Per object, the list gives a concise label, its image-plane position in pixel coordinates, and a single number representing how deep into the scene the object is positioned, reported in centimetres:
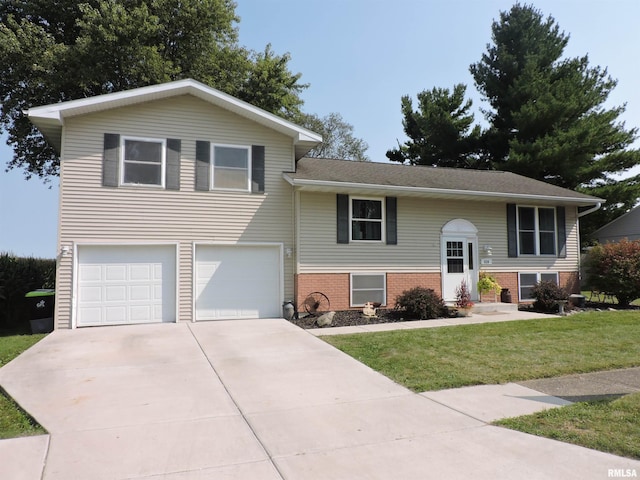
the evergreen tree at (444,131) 2545
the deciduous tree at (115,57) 1549
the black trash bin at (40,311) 963
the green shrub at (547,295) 1170
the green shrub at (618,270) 1263
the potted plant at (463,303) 1089
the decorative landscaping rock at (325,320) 971
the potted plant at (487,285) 1172
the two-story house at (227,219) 977
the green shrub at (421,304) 1048
